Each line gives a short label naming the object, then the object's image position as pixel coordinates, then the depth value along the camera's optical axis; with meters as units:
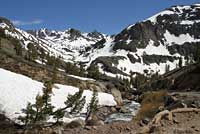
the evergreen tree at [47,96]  22.57
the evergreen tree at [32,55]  82.66
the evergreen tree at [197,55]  109.31
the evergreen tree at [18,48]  82.86
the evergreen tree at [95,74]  82.96
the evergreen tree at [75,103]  29.64
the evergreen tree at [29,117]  21.68
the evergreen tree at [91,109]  31.57
